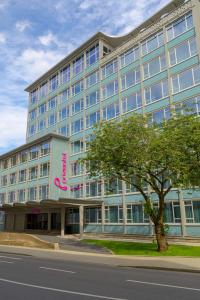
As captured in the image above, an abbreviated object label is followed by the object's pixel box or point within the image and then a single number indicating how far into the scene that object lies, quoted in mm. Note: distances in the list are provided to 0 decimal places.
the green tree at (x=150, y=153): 20281
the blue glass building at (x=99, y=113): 32469
